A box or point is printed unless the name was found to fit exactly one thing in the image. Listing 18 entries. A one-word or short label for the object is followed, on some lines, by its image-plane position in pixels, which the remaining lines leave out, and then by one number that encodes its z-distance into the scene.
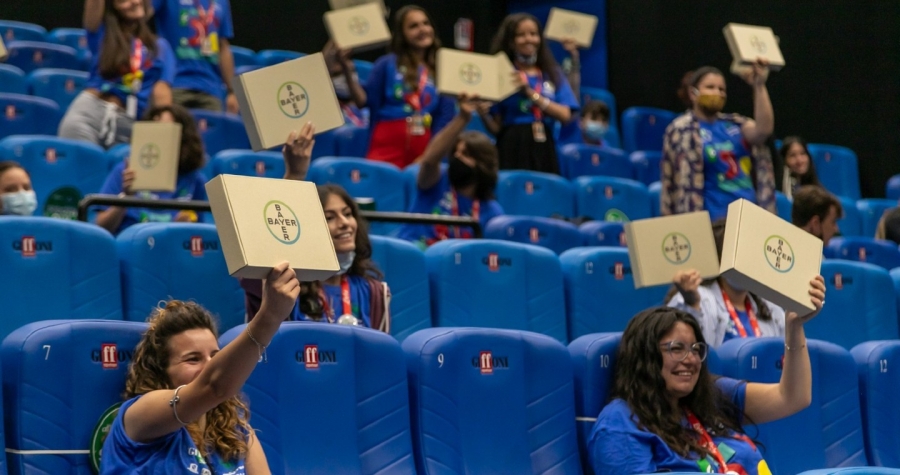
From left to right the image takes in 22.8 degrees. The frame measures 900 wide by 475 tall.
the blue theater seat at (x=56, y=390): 4.38
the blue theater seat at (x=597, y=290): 7.53
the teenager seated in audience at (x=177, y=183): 7.57
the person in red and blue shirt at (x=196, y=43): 10.78
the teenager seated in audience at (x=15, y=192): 7.29
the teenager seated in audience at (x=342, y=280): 5.51
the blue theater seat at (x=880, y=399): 6.55
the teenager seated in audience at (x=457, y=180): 8.23
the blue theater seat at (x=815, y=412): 6.16
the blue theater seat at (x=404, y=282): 6.87
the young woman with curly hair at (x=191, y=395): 3.97
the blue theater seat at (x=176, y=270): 6.18
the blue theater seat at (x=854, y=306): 8.07
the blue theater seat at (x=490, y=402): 5.35
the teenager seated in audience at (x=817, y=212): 8.55
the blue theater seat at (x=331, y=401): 4.94
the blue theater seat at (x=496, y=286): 7.08
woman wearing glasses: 5.46
